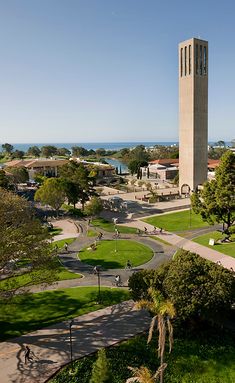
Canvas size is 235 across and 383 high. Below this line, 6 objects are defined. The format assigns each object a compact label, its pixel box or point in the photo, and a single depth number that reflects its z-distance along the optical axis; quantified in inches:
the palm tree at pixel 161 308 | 466.1
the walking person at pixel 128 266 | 1298.0
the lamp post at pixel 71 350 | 757.0
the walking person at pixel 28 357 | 756.9
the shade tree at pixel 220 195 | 1433.3
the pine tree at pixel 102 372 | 538.3
